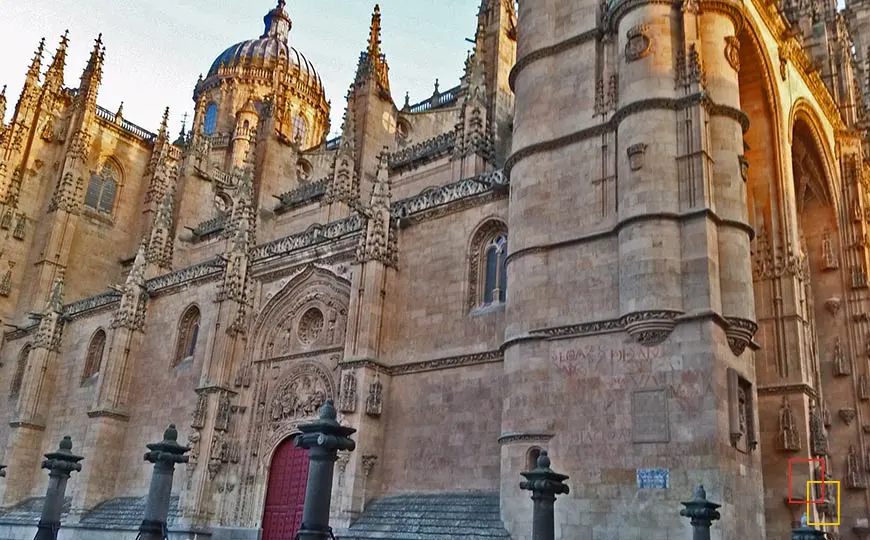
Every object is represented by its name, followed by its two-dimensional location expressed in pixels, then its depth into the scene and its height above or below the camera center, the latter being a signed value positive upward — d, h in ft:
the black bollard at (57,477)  44.01 +1.53
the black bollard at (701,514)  37.50 +1.80
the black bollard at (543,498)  35.58 +1.88
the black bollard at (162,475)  35.10 +1.67
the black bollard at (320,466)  27.27 +1.99
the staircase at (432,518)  51.62 +0.99
